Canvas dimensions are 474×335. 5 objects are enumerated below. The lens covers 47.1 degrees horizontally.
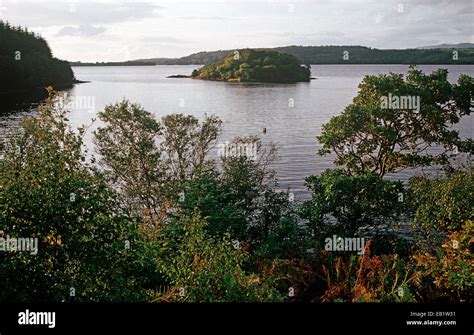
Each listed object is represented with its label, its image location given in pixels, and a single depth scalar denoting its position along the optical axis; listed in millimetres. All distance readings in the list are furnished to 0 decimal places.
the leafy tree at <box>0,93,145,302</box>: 12062
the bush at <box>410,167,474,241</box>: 20969
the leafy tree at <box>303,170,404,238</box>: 23859
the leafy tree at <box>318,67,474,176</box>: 25438
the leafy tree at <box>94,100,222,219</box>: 29719
